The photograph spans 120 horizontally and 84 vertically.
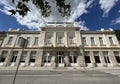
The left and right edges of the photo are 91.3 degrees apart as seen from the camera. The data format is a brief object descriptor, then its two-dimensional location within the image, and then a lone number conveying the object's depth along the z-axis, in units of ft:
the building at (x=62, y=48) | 36.59
